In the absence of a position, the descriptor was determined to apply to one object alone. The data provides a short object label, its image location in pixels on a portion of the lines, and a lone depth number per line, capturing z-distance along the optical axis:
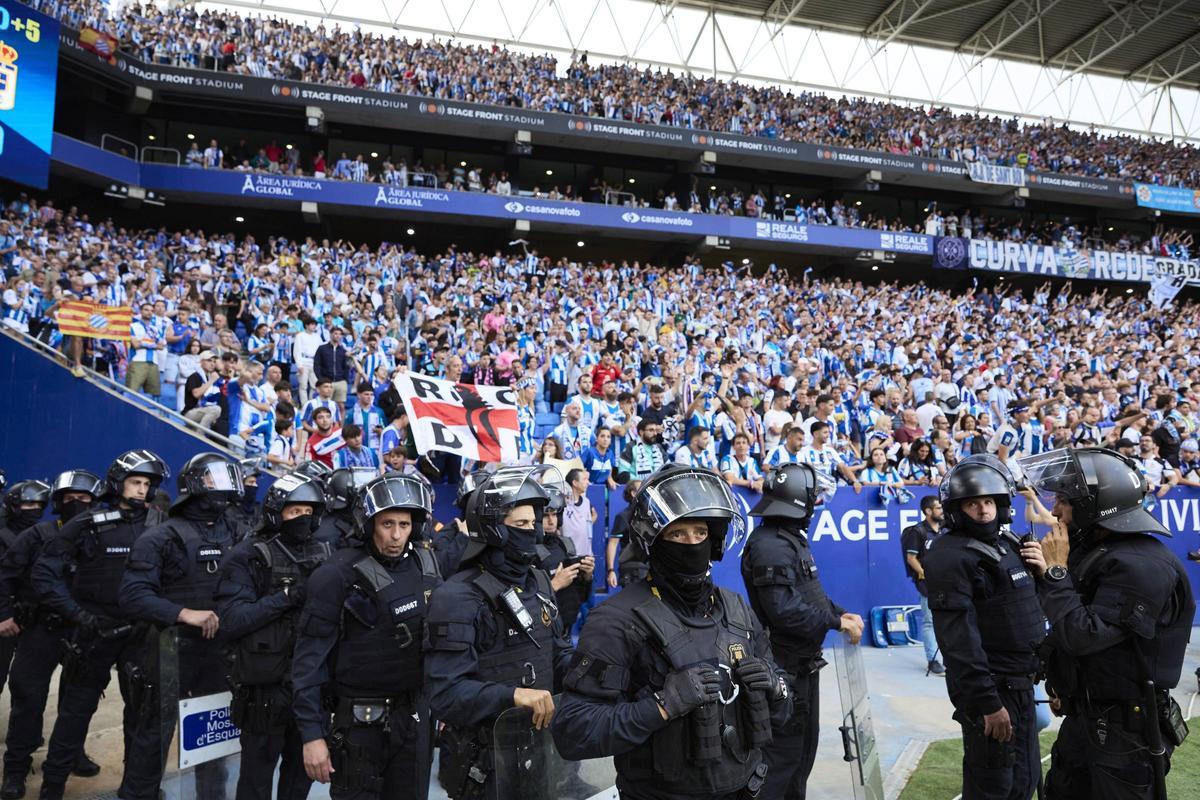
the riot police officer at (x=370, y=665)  3.74
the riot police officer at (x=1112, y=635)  3.52
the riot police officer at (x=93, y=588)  5.54
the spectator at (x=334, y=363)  12.86
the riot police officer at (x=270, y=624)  4.41
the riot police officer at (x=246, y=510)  5.74
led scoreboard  12.29
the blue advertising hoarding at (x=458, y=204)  26.19
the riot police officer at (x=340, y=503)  5.55
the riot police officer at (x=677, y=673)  2.52
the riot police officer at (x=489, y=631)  3.30
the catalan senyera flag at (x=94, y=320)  11.16
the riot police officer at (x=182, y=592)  4.91
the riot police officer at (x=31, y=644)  5.67
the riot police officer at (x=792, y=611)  4.43
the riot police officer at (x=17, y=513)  6.72
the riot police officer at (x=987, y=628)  3.99
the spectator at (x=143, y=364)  12.24
